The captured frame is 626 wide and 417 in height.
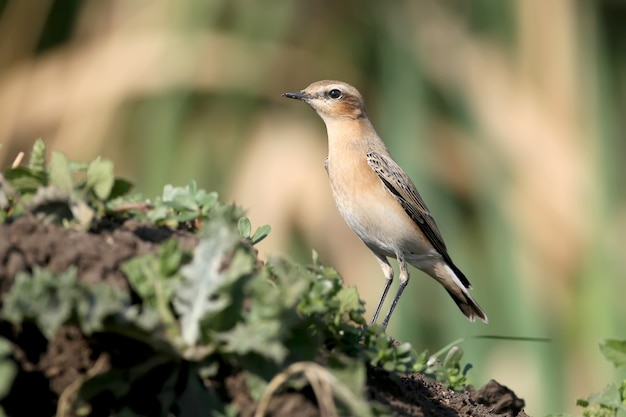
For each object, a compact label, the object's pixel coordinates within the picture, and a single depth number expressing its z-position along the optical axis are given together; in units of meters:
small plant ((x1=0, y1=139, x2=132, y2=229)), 4.40
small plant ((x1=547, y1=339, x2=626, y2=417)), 5.25
